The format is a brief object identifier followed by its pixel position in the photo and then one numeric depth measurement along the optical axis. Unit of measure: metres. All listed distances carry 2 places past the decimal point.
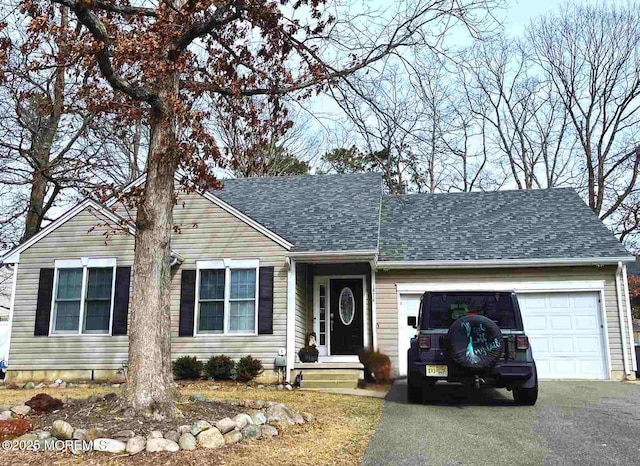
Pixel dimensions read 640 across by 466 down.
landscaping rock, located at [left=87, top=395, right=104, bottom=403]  7.21
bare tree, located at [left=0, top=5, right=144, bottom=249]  18.67
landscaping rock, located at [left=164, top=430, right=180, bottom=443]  5.81
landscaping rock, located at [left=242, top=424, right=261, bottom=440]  6.22
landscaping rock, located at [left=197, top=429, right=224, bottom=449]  5.79
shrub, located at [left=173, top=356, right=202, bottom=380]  12.45
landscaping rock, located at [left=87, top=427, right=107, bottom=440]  5.72
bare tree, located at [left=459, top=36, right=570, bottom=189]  26.16
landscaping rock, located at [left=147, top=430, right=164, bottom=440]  5.79
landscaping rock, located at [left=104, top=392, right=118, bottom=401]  7.12
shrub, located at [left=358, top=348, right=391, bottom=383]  12.59
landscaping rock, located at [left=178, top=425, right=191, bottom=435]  5.96
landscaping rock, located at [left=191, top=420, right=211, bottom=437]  5.93
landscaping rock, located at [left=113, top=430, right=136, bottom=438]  5.82
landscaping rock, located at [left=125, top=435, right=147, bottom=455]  5.57
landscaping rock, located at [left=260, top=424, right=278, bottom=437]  6.37
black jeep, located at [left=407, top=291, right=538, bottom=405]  7.76
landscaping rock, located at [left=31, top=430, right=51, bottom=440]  5.79
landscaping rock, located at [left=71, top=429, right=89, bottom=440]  5.68
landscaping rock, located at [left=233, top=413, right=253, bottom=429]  6.43
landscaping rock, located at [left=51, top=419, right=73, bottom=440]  5.75
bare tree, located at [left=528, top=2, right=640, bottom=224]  23.53
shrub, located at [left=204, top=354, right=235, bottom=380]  12.30
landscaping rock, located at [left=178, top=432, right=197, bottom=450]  5.69
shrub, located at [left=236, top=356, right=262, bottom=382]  12.14
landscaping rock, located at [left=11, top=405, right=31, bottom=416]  7.10
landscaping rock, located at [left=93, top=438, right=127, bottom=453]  5.56
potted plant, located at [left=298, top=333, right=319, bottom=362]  12.79
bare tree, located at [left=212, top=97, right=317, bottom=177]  8.98
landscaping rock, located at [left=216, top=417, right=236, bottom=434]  6.21
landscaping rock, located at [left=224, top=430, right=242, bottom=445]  5.99
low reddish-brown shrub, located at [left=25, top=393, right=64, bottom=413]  7.16
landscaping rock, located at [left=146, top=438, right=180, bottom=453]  5.60
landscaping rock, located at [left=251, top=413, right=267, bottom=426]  6.70
